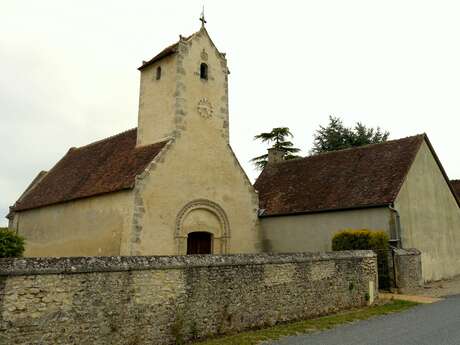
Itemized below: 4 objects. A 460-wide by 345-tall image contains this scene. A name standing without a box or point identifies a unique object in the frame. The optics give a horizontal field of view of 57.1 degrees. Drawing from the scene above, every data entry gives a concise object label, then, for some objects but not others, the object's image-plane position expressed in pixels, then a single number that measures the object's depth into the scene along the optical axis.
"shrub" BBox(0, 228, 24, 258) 12.57
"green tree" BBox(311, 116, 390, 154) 38.12
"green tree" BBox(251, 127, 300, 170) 40.16
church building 16.75
